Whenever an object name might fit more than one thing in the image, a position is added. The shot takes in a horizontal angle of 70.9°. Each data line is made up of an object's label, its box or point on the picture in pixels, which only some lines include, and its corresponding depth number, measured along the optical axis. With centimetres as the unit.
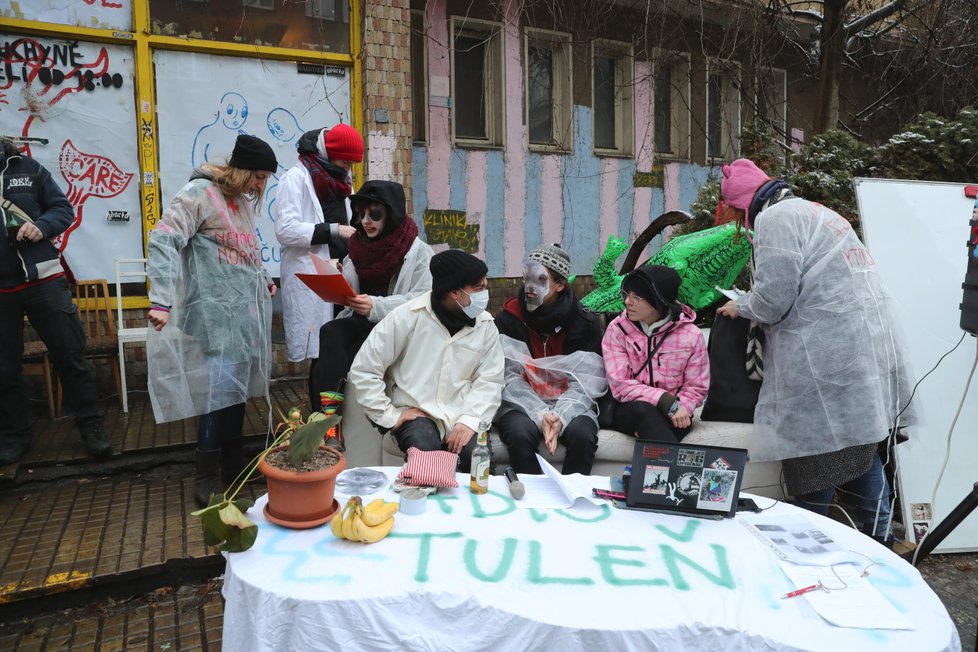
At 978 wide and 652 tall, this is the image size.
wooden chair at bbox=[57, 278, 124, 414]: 509
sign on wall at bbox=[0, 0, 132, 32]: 493
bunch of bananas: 192
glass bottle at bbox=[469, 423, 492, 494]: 235
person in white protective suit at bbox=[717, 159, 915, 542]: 305
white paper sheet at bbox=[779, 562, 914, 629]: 166
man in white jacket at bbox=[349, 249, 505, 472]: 321
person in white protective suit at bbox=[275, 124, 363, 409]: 396
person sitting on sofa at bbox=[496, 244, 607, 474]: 345
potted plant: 195
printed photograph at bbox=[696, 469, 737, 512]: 221
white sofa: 346
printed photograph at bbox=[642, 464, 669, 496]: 223
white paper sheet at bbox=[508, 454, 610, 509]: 228
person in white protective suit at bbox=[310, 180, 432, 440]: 365
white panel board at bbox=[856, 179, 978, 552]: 366
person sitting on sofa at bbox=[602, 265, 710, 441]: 346
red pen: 176
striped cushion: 235
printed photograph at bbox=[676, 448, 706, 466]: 222
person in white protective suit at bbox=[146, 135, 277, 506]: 348
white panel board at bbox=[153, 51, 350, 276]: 541
